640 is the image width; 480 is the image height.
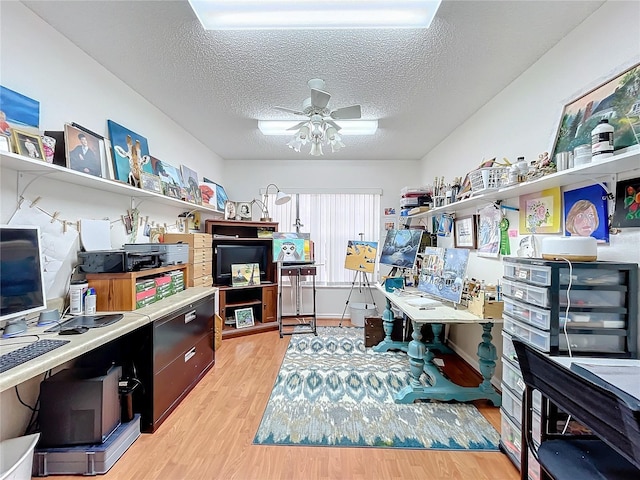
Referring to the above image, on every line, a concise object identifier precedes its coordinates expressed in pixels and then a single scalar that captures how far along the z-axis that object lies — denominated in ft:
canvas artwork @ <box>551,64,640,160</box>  4.46
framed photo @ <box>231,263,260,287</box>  13.03
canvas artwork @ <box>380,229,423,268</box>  11.35
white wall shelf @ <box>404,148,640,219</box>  4.12
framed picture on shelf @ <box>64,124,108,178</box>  5.90
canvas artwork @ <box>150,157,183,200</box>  9.16
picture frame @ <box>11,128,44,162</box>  4.80
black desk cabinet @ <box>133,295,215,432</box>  6.34
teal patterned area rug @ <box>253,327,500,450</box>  6.19
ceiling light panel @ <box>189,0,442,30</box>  5.00
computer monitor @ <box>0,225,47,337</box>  4.55
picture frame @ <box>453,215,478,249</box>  9.53
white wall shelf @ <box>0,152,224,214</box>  4.77
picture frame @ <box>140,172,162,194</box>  7.97
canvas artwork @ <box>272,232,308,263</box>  13.30
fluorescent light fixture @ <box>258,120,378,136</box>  10.03
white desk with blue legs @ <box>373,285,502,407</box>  7.25
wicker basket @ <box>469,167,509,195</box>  6.95
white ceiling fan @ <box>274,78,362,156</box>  7.28
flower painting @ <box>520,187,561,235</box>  6.11
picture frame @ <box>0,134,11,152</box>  4.53
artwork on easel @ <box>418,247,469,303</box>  8.35
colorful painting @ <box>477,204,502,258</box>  8.16
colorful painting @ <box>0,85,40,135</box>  4.81
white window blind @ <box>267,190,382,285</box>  15.29
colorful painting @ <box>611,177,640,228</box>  4.49
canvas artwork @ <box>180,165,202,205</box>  10.92
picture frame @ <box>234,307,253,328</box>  13.02
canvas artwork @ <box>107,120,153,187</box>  7.39
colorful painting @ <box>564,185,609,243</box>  5.08
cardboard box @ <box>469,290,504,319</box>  7.09
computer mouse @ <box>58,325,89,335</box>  5.09
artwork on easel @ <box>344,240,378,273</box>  13.56
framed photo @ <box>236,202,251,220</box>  13.92
